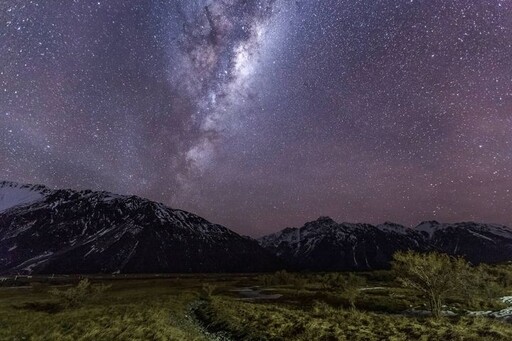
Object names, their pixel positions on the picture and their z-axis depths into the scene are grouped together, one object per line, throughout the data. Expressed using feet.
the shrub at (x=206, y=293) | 226.07
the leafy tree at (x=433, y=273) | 125.22
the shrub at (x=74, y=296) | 181.68
